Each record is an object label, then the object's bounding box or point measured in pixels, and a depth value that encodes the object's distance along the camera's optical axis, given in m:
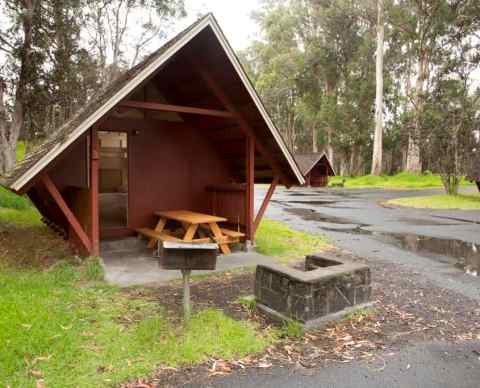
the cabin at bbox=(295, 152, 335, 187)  37.09
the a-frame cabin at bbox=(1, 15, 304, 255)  6.21
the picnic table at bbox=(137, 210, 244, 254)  7.40
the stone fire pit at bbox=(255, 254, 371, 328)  4.43
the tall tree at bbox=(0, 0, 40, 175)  17.30
